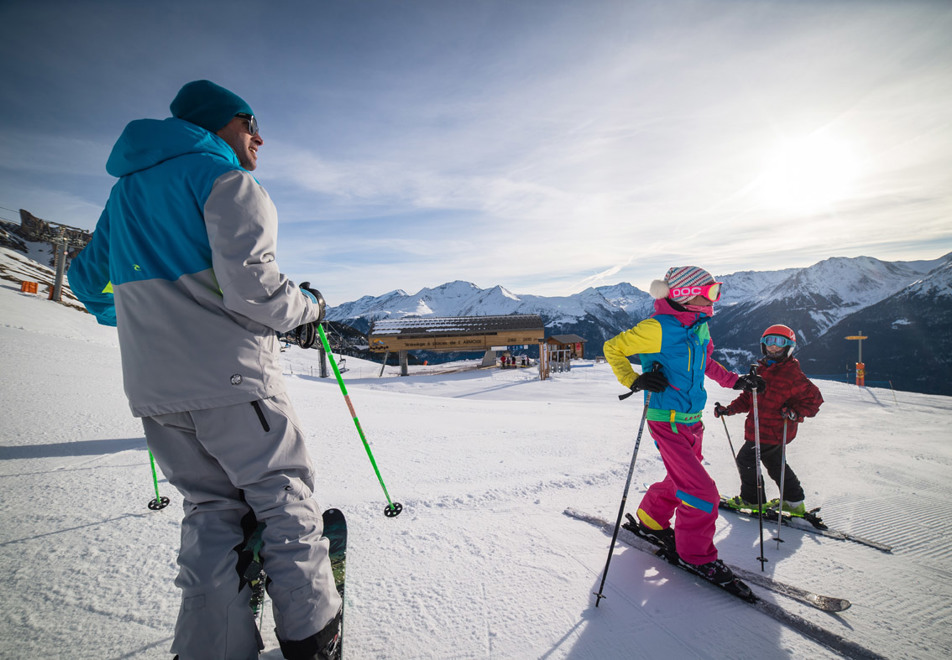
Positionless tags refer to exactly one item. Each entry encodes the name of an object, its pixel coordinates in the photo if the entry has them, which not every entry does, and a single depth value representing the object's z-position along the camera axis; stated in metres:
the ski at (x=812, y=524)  3.08
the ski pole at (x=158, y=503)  2.67
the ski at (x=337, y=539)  1.94
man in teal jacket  1.42
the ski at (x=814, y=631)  1.83
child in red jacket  3.72
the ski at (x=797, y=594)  2.15
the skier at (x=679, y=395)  2.56
